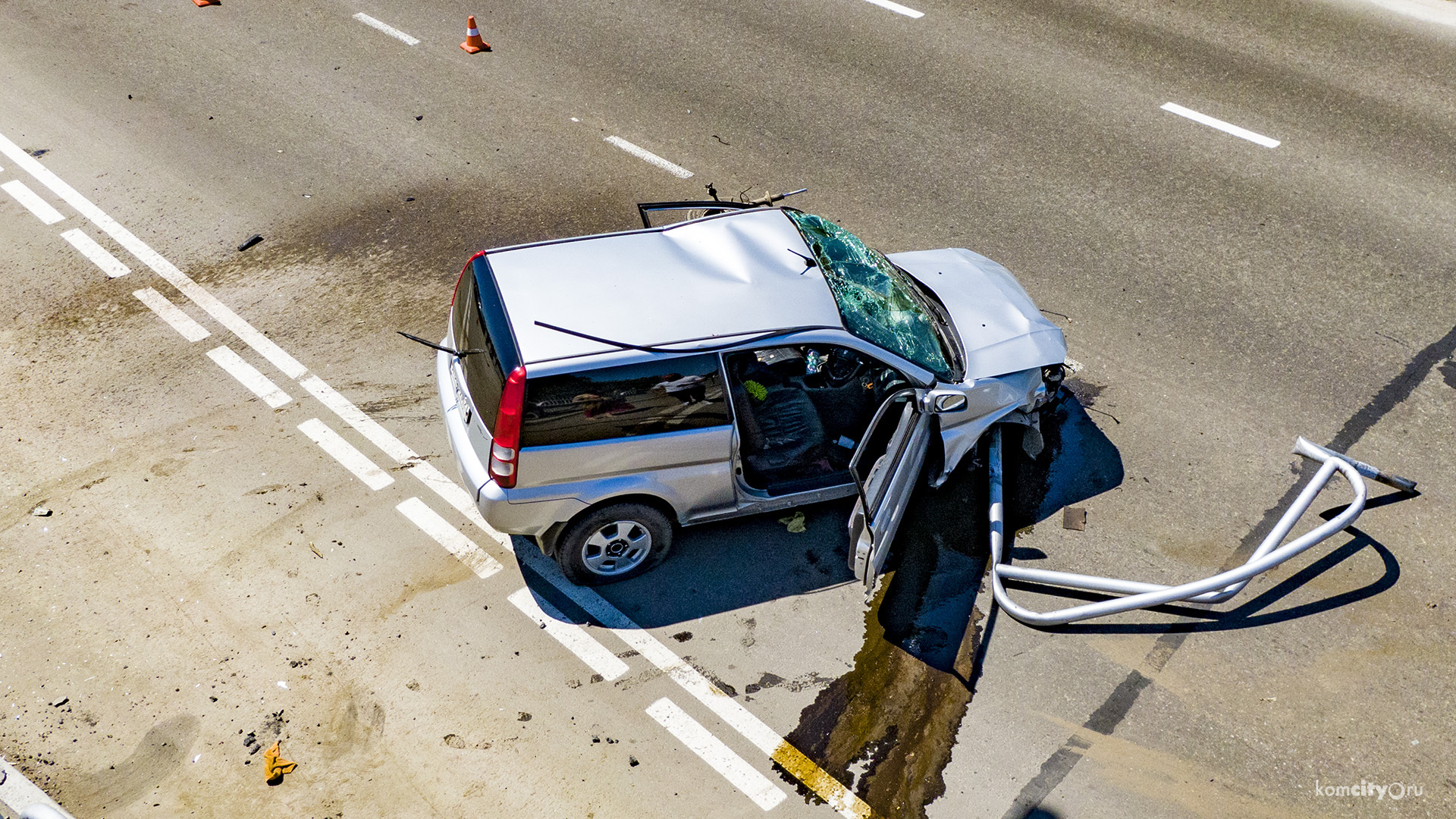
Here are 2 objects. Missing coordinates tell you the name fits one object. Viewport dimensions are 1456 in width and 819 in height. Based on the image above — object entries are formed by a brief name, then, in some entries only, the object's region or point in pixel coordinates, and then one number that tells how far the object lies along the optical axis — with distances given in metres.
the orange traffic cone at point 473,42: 11.09
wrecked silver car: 5.45
